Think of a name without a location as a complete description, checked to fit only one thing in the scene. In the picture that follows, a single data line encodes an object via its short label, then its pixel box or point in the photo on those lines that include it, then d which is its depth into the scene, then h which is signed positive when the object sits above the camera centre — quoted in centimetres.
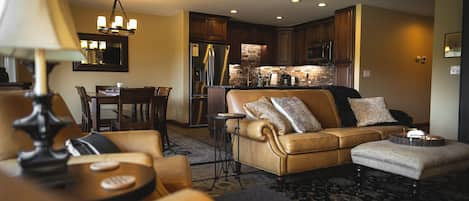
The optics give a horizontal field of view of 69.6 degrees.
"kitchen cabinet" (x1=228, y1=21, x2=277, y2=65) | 806 +106
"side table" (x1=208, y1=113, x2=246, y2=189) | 318 -95
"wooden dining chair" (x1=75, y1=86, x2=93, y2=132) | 443 -39
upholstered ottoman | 257 -61
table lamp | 109 +11
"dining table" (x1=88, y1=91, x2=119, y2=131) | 420 -28
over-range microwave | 742 +66
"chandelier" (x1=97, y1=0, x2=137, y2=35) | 493 +80
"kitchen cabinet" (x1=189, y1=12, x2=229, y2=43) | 711 +114
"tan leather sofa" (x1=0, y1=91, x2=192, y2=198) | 152 -36
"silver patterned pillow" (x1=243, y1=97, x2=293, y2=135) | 332 -33
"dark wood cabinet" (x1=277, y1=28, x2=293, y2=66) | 865 +89
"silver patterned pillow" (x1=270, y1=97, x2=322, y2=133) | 349 -35
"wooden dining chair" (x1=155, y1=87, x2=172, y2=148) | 462 -49
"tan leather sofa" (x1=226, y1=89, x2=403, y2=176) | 312 -60
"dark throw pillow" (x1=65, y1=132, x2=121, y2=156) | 173 -35
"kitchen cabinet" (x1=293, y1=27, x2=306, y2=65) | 836 +88
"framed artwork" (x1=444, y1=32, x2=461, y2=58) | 474 +54
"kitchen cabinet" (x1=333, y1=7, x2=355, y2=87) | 649 +73
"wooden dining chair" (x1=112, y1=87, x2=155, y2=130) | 416 -29
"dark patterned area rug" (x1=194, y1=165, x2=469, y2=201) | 284 -96
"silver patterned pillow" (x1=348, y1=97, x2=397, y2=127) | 414 -36
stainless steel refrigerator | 713 +16
